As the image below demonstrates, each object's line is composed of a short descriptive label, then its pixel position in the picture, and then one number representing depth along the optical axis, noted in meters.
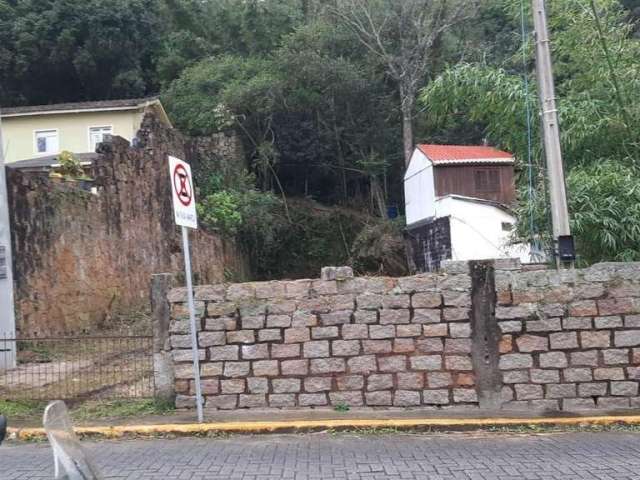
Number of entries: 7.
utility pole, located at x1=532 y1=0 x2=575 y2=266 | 8.38
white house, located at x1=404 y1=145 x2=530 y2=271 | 29.89
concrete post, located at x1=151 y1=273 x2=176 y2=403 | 7.98
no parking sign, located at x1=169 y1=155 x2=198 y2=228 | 7.42
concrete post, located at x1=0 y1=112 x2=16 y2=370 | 10.35
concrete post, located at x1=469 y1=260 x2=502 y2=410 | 7.81
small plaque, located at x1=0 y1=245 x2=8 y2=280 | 10.43
